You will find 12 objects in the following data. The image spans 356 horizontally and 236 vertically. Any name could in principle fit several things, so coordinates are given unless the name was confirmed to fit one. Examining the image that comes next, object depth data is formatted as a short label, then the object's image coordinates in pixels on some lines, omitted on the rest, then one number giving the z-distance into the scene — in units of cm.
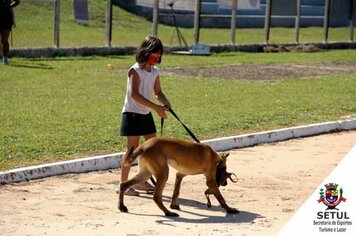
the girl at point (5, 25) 2062
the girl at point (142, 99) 955
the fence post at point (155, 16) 2536
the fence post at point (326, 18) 3183
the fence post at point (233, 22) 2781
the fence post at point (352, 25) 3303
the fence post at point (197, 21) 2661
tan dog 884
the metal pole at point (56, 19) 2295
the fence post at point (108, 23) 2436
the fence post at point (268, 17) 2916
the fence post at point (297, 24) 2994
